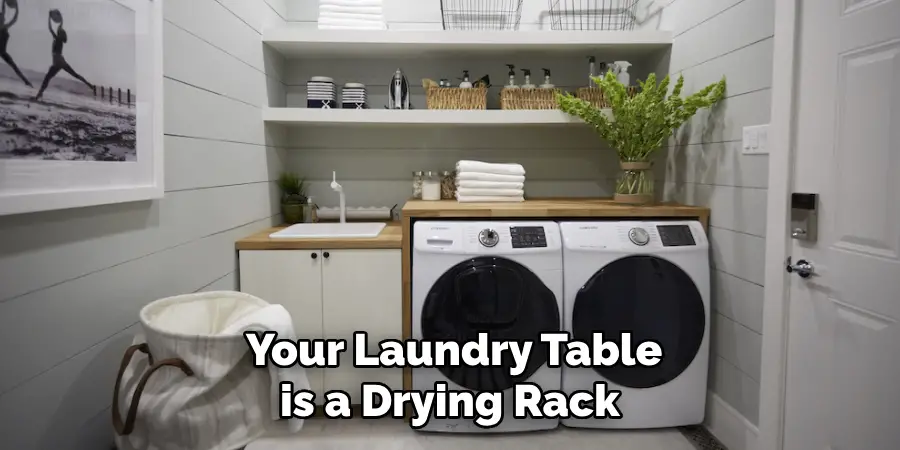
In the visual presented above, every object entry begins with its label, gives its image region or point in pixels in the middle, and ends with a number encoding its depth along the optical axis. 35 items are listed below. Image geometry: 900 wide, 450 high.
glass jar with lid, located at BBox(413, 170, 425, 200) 2.77
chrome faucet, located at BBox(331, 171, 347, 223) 2.56
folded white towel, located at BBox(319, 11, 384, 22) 2.58
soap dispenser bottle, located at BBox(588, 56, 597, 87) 2.62
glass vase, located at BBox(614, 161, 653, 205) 2.34
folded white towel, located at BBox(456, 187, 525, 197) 2.50
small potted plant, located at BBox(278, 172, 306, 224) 2.79
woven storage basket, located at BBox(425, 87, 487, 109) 2.59
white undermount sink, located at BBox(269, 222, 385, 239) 2.29
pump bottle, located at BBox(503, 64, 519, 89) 2.62
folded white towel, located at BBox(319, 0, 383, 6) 2.59
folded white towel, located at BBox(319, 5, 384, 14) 2.59
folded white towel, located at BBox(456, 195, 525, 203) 2.50
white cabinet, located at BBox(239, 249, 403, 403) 2.23
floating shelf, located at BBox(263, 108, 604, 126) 2.53
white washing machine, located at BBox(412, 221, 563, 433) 2.09
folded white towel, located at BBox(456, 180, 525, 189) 2.50
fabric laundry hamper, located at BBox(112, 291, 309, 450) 1.22
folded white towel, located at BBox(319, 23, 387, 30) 2.58
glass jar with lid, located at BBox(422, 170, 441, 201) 2.70
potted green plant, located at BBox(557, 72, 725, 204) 2.20
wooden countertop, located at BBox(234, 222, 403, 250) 2.23
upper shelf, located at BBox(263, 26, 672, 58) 2.51
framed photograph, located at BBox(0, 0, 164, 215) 1.10
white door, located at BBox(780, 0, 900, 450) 1.38
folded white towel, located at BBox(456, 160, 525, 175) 2.49
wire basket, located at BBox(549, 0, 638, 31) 2.79
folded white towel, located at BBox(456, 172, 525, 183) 2.49
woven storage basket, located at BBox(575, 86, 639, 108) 2.59
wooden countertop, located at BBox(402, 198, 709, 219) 2.18
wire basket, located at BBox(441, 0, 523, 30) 2.74
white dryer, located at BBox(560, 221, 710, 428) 2.11
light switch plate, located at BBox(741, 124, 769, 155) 1.81
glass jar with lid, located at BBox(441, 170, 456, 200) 2.76
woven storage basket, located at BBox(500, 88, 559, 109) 2.60
